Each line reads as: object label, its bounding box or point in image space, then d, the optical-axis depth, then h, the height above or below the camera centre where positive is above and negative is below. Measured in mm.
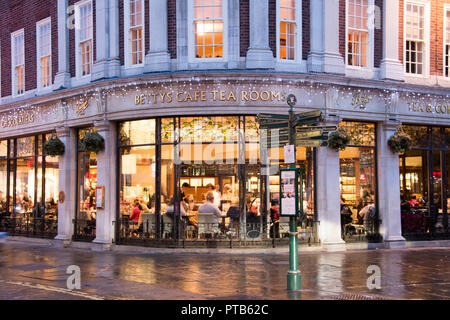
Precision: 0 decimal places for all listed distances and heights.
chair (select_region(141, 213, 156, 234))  18797 -1048
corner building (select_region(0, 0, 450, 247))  18234 +2503
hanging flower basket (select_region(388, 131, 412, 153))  19609 +1559
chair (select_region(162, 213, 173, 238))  18531 -1126
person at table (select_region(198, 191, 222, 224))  18234 -584
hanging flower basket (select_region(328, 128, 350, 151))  18578 +1581
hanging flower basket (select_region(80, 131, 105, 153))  19375 +1598
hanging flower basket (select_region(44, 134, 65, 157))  21094 +1577
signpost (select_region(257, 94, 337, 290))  11094 +346
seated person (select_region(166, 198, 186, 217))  18453 -617
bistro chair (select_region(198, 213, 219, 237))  18203 -1114
